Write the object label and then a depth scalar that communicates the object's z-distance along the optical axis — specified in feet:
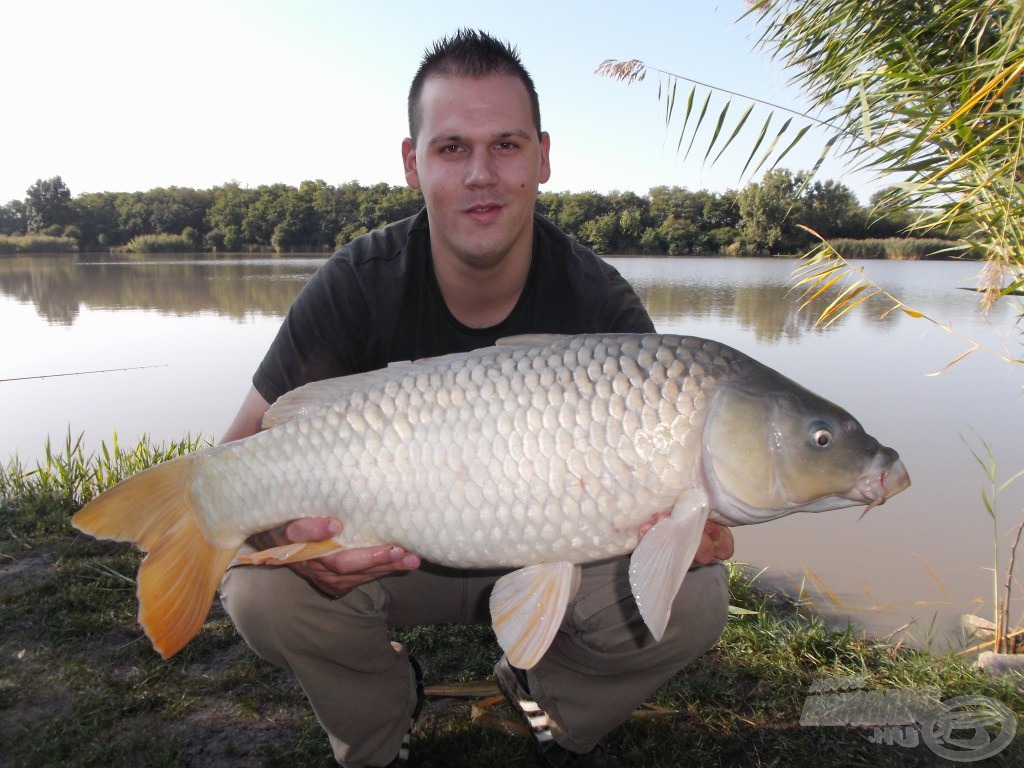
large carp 3.46
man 4.39
